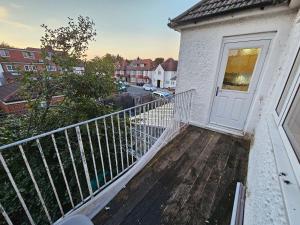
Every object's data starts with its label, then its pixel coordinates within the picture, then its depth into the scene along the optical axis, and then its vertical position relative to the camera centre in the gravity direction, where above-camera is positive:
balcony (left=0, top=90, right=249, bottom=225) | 1.55 -1.59
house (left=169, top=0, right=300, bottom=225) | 0.87 -0.22
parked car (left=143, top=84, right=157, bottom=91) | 25.34 -4.00
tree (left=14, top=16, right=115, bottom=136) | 2.53 -0.34
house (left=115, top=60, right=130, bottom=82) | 36.59 -1.10
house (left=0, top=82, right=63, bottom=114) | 9.80 -2.79
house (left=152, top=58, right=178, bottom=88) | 26.28 -1.31
